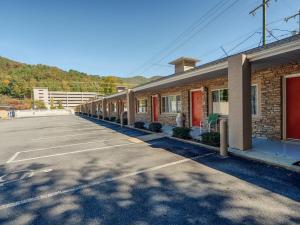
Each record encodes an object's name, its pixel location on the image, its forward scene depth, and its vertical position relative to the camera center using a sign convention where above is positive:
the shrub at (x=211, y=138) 6.04 -1.03
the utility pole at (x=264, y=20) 13.22 +6.43
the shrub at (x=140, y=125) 11.98 -1.01
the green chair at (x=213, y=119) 8.30 -0.48
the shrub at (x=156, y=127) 10.13 -0.98
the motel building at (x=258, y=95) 5.35 +0.52
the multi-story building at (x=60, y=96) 93.88 +8.22
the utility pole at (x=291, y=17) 12.09 +6.21
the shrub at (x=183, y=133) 7.70 -1.02
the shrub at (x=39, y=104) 85.09 +3.75
